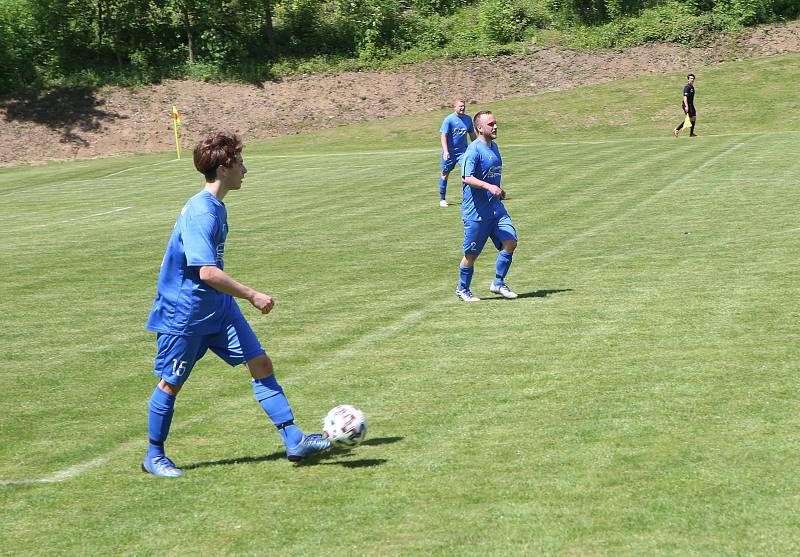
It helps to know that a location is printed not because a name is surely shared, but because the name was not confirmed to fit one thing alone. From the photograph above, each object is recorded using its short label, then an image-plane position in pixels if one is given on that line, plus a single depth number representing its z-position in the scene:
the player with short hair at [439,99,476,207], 25.11
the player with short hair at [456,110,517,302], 13.92
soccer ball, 7.68
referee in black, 40.72
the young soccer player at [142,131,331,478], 7.36
